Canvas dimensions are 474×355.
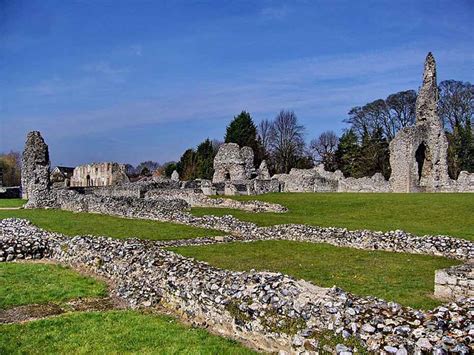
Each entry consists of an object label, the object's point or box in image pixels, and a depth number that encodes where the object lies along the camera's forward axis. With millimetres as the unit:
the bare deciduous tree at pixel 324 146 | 80862
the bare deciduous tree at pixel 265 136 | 82125
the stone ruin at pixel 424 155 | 40062
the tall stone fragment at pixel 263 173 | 53416
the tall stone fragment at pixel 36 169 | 34594
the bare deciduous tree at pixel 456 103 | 57375
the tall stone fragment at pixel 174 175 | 64419
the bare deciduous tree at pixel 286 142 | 76812
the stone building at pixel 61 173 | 81875
